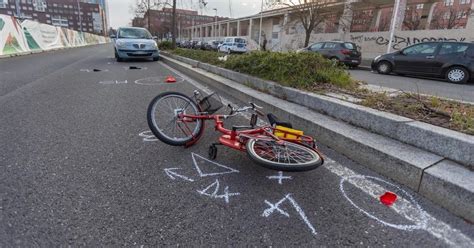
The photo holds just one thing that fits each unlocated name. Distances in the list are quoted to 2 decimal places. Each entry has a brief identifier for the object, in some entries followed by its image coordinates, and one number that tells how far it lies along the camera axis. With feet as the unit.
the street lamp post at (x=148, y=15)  92.23
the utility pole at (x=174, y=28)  60.33
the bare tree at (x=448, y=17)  91.19
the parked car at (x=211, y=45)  114.72
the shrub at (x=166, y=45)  69.21
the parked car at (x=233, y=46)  91.04
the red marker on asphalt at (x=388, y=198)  7.29
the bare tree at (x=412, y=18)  95.66
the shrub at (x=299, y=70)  16.35
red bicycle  8.30
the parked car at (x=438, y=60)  30.63
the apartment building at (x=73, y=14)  294.31
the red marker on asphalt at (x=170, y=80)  25.31
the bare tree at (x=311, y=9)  72.23
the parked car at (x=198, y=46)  118.42
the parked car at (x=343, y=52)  47.57
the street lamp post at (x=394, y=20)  53.34
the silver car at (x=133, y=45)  43.37
